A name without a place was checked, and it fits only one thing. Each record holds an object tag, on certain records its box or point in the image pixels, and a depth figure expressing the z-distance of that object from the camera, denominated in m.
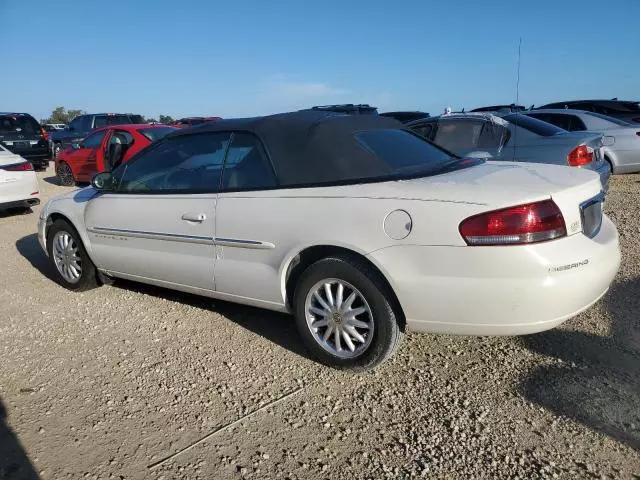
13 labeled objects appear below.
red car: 10.34
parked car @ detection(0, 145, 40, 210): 8.25
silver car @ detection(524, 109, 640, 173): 9.57
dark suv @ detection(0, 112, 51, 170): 15.49
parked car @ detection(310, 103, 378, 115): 13.23
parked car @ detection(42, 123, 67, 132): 30.75
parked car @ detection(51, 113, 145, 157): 17.19
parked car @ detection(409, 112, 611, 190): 7.00
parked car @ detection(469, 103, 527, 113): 17.85
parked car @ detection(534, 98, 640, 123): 12.40
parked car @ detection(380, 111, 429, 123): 18.52
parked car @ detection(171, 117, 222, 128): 22.69
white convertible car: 2.74
